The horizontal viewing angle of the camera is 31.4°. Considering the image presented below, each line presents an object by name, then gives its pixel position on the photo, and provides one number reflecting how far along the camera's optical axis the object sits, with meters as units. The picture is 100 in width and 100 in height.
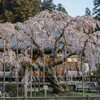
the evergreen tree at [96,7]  31.33
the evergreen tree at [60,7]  36.78
